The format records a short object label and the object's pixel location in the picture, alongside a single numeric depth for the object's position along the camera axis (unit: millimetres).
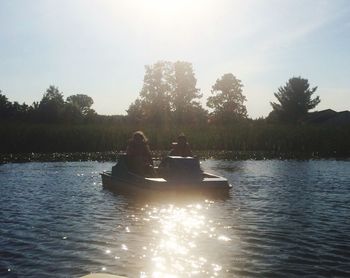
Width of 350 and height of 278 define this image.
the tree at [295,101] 81500
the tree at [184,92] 80938
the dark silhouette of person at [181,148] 19781
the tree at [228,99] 81625
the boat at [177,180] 16266
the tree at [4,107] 80375
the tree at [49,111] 78688
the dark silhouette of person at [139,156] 18609
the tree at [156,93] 78350
